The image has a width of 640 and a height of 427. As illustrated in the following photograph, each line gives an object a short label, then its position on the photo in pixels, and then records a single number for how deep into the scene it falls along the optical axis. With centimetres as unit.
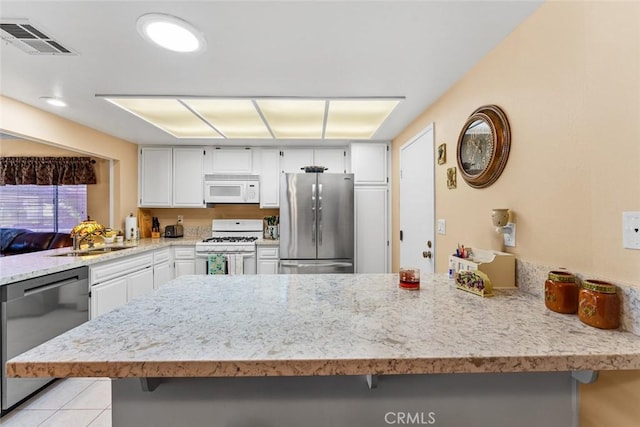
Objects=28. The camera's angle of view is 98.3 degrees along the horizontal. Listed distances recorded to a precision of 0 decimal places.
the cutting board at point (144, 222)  406
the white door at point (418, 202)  244
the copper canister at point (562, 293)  101
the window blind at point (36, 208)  414
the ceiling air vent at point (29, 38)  140
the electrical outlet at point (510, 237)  142
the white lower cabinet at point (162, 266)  337
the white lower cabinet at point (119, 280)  248
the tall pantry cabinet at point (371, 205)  368
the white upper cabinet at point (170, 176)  394
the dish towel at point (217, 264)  357
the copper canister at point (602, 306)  88
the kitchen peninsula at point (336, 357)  71
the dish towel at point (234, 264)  361
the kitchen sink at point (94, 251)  262
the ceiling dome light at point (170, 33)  136
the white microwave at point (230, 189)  396
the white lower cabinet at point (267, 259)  368
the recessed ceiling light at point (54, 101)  231
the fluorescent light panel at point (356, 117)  262
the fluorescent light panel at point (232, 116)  257
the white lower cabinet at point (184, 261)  370
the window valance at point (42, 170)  386
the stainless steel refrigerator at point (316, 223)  346
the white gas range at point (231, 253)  362
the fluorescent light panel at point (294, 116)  259
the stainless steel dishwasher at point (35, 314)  179
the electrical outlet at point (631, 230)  87
